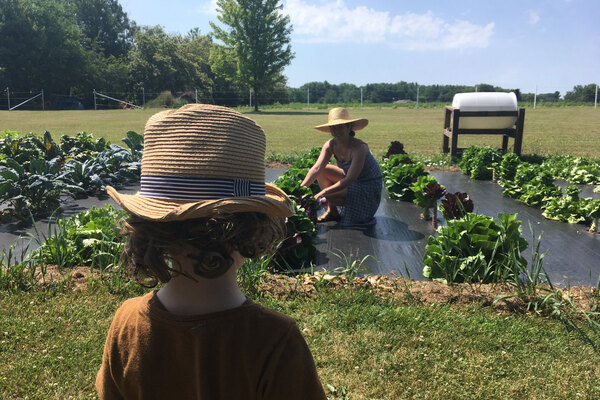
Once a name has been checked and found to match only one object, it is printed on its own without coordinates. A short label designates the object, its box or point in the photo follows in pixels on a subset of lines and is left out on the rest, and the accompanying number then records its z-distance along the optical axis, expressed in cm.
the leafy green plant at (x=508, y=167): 799
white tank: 1127
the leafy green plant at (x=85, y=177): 671
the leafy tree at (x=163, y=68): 5156
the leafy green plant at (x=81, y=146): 845
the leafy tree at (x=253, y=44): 4825
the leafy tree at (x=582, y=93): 5238
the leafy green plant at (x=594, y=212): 520
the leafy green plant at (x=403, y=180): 693
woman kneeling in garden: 537
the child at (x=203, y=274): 113
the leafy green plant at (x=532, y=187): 648
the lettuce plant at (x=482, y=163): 895
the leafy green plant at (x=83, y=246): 384
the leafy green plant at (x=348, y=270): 372
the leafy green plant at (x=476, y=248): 363
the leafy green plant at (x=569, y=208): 568
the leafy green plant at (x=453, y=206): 479
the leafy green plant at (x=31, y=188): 544
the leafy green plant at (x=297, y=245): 414
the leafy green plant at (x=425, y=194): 541
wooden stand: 1118
